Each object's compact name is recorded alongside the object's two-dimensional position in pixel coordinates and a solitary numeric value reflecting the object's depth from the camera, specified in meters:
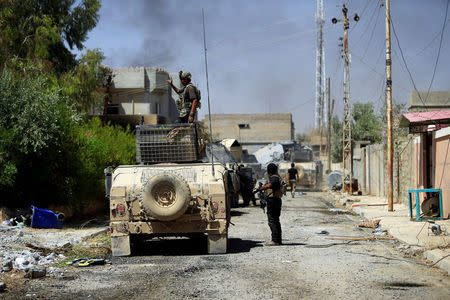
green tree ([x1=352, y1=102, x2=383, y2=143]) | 54.84
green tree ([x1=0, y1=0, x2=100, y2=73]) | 28.75
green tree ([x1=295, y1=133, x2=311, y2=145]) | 112.95
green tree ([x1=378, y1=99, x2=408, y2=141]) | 42.16
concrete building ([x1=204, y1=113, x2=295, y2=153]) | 80.19
